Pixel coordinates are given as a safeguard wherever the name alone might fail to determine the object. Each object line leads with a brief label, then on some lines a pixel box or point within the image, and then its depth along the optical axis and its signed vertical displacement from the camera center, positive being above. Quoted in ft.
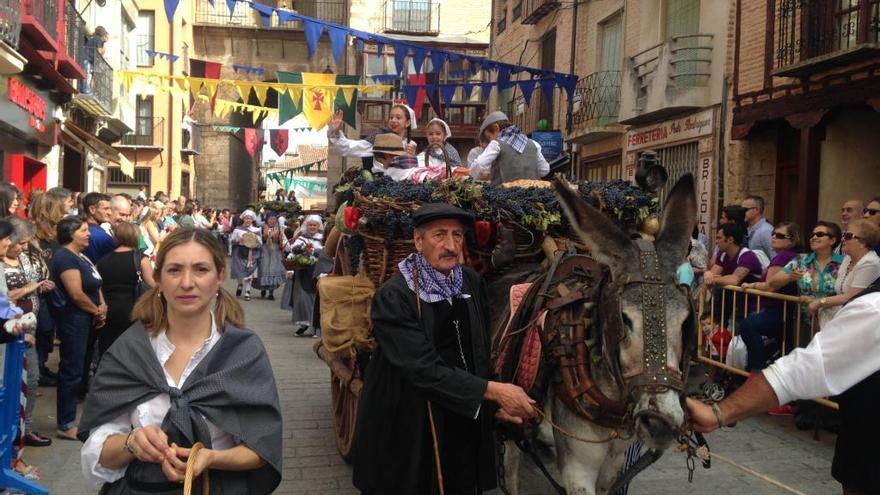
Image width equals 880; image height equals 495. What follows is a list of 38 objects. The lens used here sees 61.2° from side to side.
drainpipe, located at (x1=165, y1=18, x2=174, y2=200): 114.42 +10.73
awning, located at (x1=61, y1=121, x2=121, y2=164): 61.57 +6.02
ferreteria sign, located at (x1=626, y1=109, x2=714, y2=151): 47.09 +6.60
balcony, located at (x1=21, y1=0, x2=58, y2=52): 42.91 +11.33
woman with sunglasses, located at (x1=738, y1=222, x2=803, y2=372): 25.04 -3.11
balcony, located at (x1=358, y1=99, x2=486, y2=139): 98.89 +14.38
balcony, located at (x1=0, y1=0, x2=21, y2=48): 37.51 +9.62
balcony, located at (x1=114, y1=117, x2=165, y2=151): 113.70 +12.15
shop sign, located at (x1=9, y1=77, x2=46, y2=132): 45.29 +6.90
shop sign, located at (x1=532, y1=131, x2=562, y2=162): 64.28 +7.08
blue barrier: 14.97 -4.10
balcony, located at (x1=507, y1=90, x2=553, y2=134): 74.64 +11.71
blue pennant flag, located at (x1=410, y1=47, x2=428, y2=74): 45.96 +10.44
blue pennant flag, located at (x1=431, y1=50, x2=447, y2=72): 46.54 +10.22
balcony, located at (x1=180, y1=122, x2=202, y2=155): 120.06 +12.02
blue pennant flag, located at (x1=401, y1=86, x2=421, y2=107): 54.49 +9.25
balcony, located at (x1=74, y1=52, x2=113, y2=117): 65.36 +11.17
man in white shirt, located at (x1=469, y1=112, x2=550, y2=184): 21.06 +1.81
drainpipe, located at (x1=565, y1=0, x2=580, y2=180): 65.98 +14.53
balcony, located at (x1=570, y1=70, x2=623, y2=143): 60.39 +9.91
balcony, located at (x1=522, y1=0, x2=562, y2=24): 69.67 +20.67
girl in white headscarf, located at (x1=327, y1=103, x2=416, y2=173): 22.00 +2.74
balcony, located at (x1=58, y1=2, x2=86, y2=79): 54.60 +12.69
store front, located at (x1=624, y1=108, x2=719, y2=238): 46.01 +5.44
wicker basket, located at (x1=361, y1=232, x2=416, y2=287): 16.29 -0.83
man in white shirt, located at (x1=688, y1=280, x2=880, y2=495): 8.16 -1.72
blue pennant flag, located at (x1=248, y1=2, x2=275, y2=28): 39.17 +10.95
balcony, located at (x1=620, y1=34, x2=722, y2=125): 46.73 +9.76
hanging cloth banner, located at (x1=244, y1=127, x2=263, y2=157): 97.71 +9.94
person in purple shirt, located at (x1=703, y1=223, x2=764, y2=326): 27.45 -1.40
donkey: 9.46 -1.46
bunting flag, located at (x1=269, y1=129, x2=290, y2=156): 89.66 +9.24
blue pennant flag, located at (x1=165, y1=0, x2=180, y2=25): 36.65 +10.27
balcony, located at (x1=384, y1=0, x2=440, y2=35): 109.91 +30.28
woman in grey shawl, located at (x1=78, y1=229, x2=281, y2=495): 8.18 -2.07
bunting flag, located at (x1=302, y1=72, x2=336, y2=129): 50.55 +7.85
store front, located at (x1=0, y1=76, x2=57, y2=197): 45.09 +5.05
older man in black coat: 11.10 -2.41
